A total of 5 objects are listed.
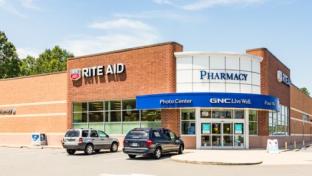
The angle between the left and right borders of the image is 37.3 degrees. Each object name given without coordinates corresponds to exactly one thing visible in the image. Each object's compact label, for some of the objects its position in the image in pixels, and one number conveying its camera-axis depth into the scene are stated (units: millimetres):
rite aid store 34062
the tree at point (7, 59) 79562
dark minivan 25188
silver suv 29516
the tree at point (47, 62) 91206
